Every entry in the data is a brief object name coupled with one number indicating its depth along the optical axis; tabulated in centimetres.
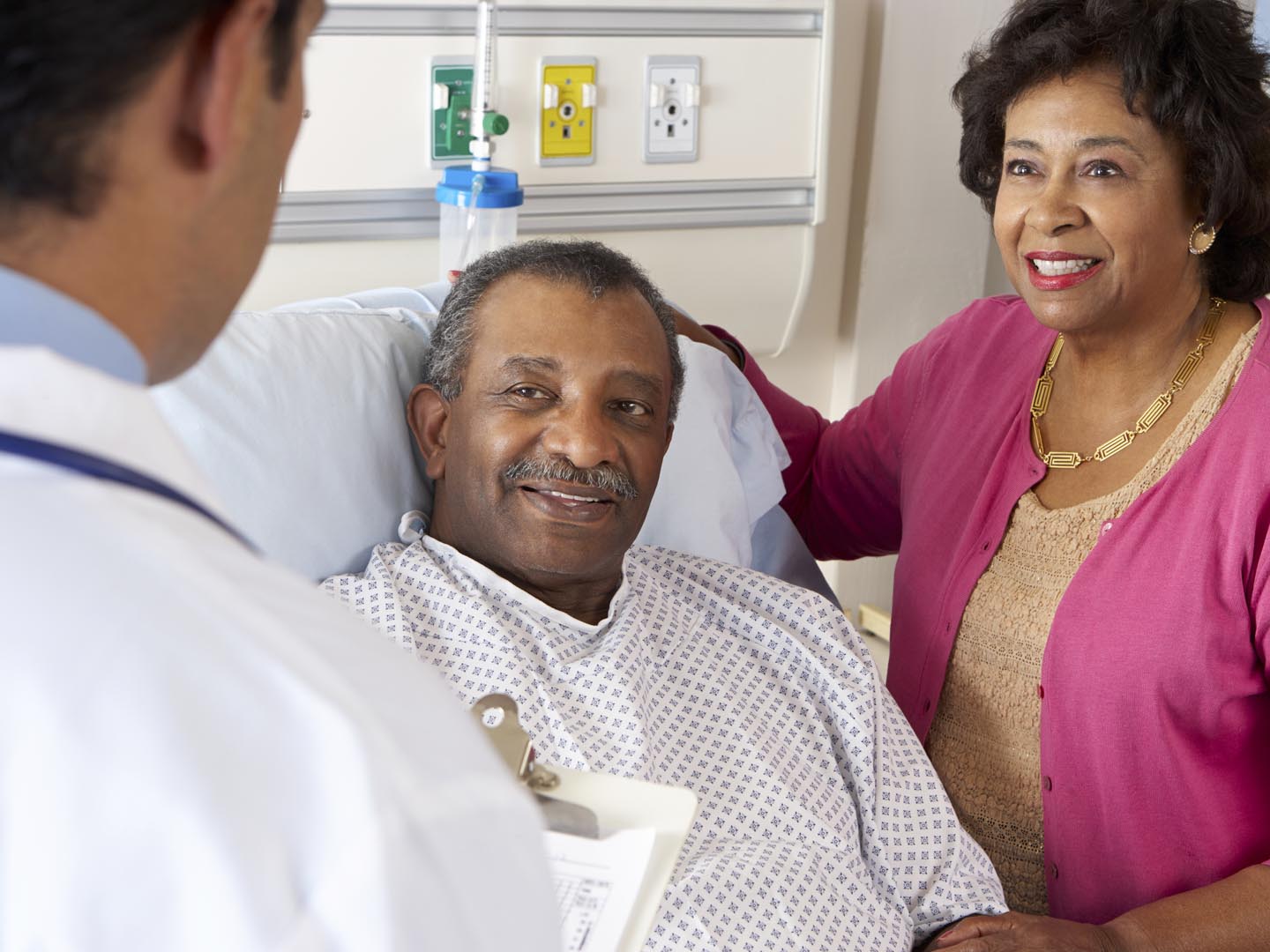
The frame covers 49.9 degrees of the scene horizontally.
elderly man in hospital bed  145
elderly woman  156
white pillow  154
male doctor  44
